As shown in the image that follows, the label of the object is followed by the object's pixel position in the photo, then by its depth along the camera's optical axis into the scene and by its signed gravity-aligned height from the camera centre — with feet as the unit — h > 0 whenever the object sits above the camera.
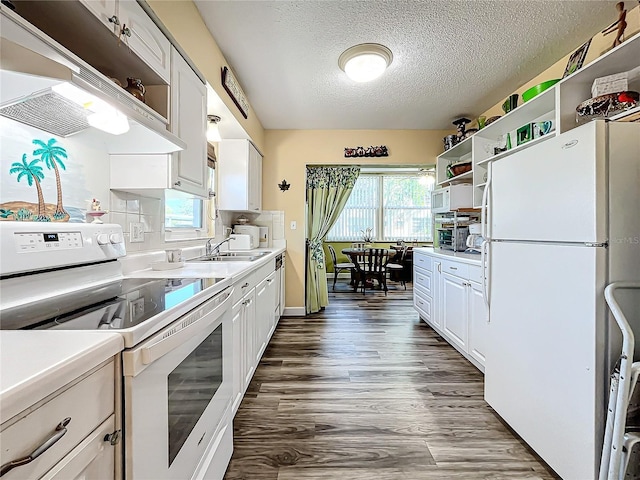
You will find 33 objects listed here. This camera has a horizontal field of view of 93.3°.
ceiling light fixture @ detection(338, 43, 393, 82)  7.29 +4.50
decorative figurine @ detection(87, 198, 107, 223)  4.45 +0.40
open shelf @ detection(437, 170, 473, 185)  10.60 +2.34
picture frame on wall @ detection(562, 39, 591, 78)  6.41 +3.96
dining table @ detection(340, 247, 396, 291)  18.78 -1.17
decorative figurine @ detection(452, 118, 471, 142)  11.53 +4.43
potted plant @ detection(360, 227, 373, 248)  24.07 +0.37
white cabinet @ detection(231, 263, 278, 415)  5.51 -1.92
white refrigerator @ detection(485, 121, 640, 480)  3.89 -0.52
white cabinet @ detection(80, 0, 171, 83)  3.54 +2.81
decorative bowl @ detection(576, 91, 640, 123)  5.47 +2.57
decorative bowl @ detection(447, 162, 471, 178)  10.95 +2.68
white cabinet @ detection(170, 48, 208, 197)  5.28 +2.18
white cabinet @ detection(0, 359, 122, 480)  1.53 -1.14
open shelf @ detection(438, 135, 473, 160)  11.00 +3.56
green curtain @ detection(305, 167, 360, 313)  14.07 +1.61
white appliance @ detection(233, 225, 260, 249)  11.32 +0.30
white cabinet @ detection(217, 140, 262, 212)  10.52 +2.25
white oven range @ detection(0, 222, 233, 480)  2.45 -0.79
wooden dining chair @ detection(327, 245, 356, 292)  20.29 -1.81
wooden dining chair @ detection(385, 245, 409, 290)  20.42 -1.73
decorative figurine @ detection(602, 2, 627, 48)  5.76 +4.20
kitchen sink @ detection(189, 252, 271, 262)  7.82 -0.50
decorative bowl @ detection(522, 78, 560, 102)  7.35 +3.79
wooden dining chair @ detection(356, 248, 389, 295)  18.47 -1.87
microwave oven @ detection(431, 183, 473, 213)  11.08 +1.63
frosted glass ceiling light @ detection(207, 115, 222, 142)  8.64 +3.31
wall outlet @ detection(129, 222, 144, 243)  5.56 +0.13
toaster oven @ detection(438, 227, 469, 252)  11.46 +0.08
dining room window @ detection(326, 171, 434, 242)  24.95 +2.38
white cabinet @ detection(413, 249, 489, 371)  7.88 -1.91
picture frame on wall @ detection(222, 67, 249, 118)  7.55 +4.08
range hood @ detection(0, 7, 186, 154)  2.39 +1.44
